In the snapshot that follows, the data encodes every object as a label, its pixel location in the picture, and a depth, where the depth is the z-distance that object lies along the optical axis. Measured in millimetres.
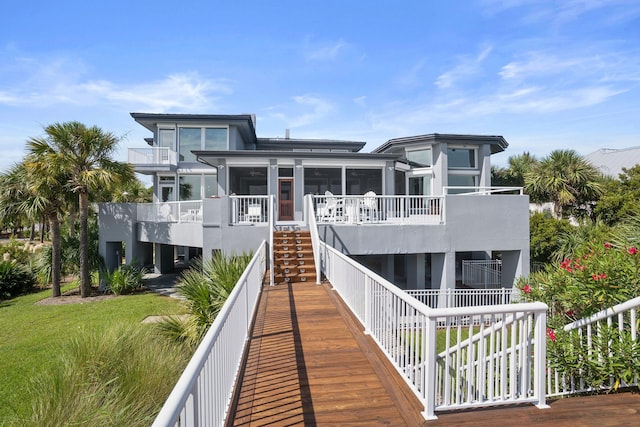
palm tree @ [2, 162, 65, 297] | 13984
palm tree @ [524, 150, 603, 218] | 21875
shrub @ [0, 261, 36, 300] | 16641
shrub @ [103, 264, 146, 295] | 15523
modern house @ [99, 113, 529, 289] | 12156
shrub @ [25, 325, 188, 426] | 3553
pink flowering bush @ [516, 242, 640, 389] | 3479
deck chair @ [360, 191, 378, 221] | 12306
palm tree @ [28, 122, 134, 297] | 14016
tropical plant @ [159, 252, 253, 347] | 7871
